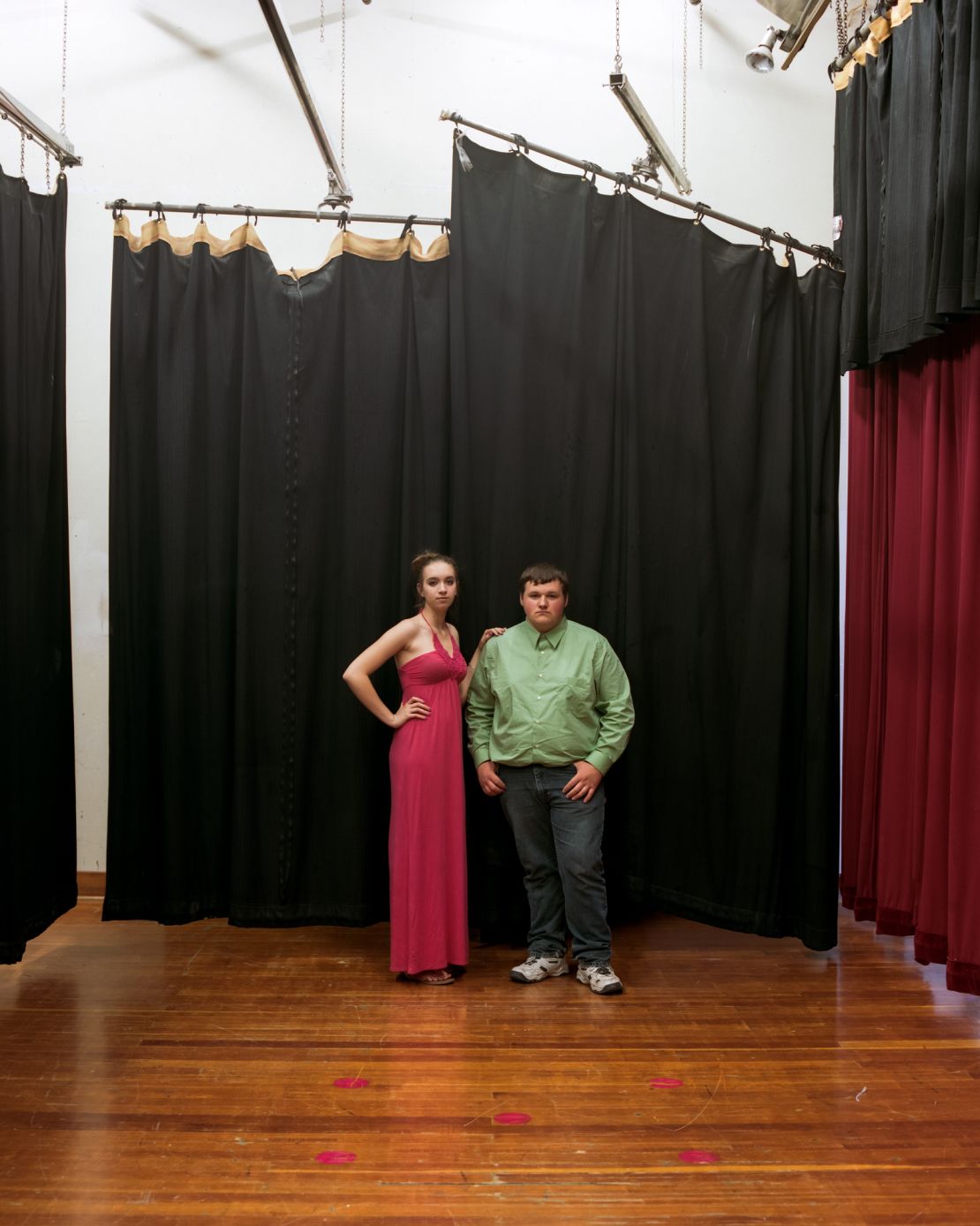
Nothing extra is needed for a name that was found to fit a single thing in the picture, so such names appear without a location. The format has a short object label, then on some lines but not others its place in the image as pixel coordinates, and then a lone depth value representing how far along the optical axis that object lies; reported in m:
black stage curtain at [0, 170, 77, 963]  2.96
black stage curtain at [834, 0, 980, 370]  2.83
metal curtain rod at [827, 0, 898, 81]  3.27
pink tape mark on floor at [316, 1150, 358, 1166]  2.21
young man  3.21
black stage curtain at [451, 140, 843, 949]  3.30
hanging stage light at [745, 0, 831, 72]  3.02
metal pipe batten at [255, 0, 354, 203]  2.74
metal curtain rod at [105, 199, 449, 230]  3.28
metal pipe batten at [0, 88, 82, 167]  3.00
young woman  3.18
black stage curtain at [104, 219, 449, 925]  3.35
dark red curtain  2.97
